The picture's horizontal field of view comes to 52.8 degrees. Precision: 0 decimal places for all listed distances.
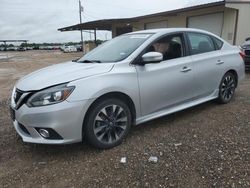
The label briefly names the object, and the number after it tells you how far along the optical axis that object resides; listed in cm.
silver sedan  298
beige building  1255
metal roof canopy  1293
